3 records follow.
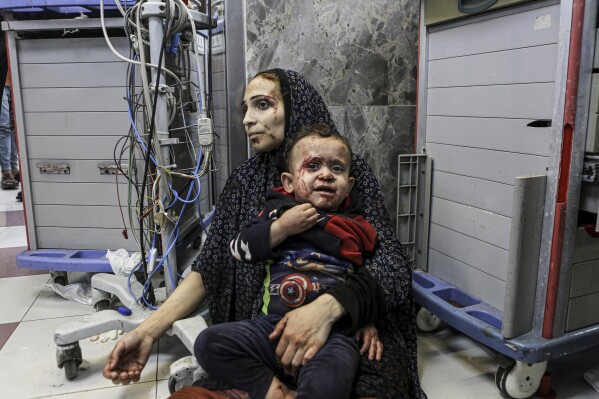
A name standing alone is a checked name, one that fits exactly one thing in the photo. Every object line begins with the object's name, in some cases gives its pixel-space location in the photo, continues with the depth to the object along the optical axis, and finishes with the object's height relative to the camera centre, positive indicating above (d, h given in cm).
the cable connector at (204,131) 153 -4
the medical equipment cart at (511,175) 123 -17
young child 108 -34
